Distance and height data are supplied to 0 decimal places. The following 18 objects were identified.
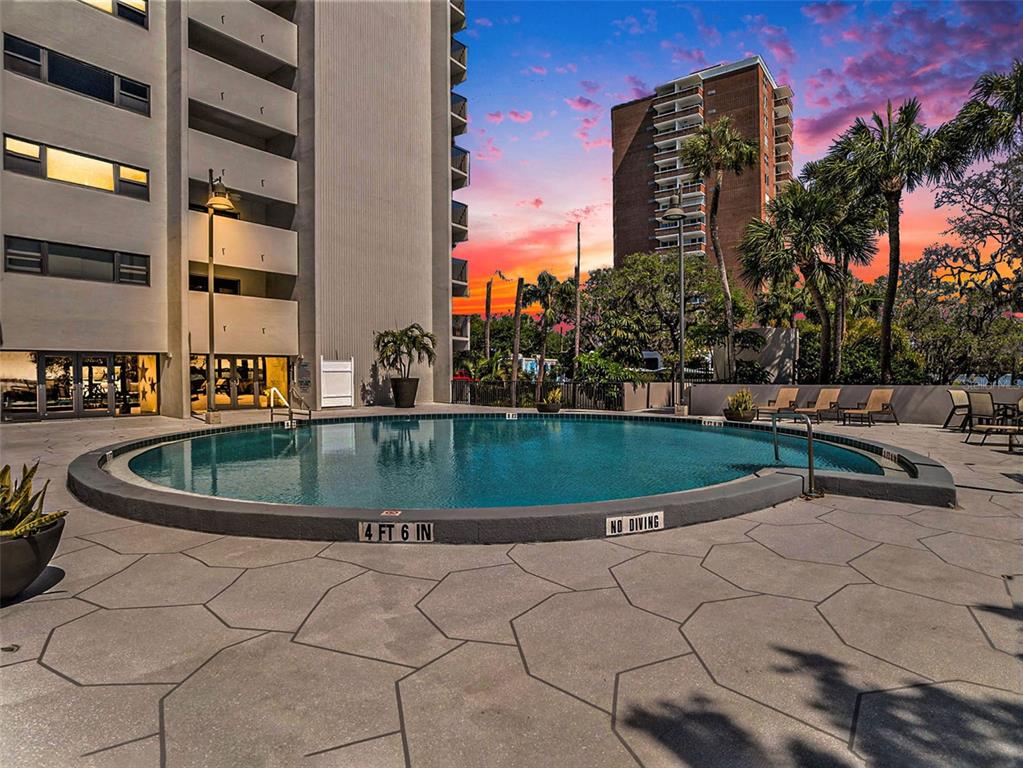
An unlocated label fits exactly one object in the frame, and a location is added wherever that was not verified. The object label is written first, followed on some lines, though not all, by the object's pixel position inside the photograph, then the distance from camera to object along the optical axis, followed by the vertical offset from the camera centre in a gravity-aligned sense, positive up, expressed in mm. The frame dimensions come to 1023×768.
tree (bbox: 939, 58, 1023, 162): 17953 +8357
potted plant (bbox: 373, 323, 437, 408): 24094 +918
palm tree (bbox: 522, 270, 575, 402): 41581 +6998
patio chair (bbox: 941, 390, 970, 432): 13375 -900
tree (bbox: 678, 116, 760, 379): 24953 +10029
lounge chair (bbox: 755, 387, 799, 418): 17906 -957
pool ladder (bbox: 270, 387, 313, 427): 17203 -1557
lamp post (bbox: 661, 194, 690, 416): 16325 +1954
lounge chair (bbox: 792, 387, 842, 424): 16750 -1079
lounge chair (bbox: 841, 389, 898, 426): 16141 -1171
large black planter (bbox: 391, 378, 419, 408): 23969 -871
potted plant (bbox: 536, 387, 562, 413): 20719 -1227
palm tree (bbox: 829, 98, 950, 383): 18891 +7210
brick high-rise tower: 68750 +30472
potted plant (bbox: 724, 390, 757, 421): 16609 -1128
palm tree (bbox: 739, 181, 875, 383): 21281 +5055
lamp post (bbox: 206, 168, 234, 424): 17141 +3504
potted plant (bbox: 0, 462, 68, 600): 3568 -1098
